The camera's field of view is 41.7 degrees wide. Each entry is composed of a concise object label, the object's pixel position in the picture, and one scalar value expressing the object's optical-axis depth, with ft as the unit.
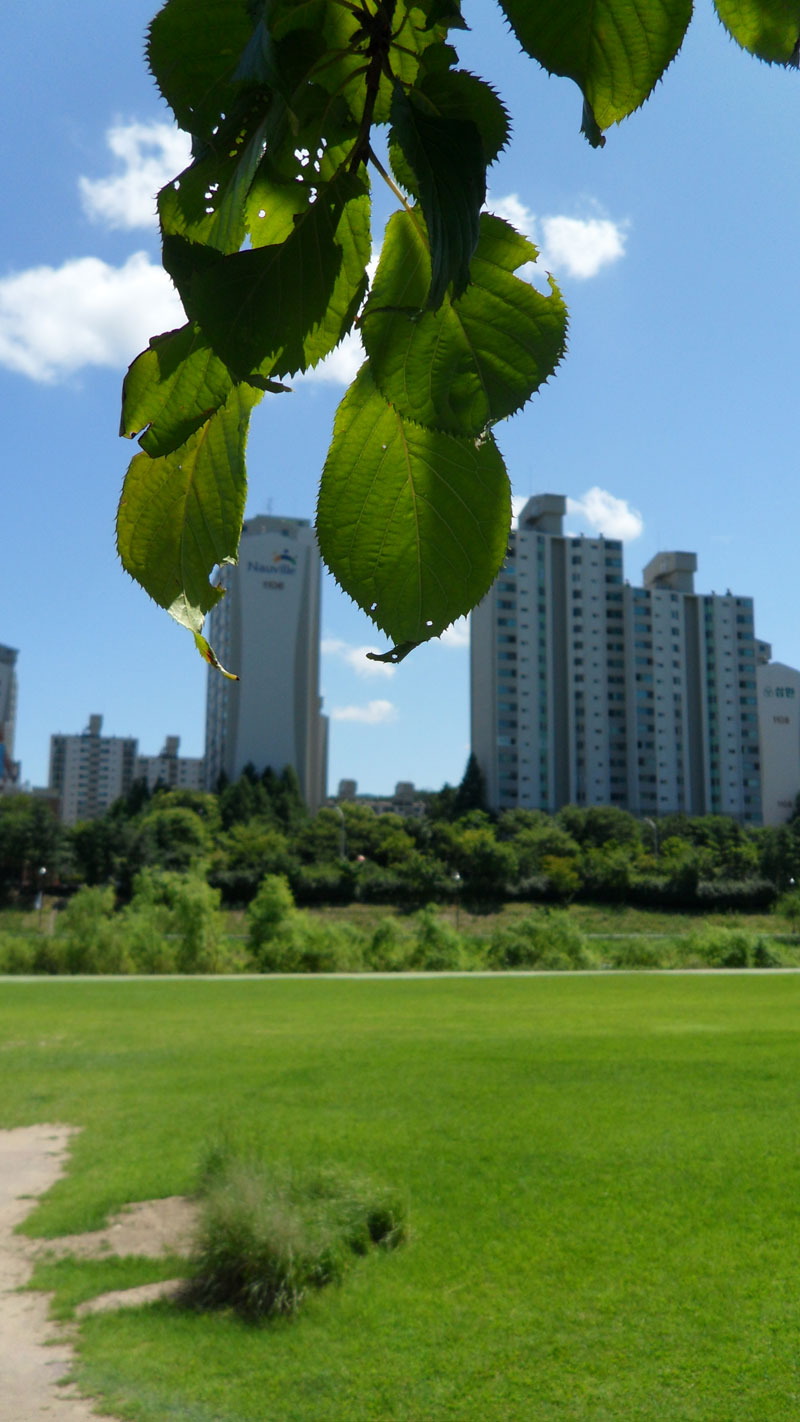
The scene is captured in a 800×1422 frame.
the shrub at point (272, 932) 60.18
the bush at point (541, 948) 59.82
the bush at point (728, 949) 59.26
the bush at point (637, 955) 60.03
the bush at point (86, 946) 56.29
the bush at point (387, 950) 60.64
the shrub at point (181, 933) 57.98
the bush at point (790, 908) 77.30
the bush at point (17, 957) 55.67
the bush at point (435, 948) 59.93
